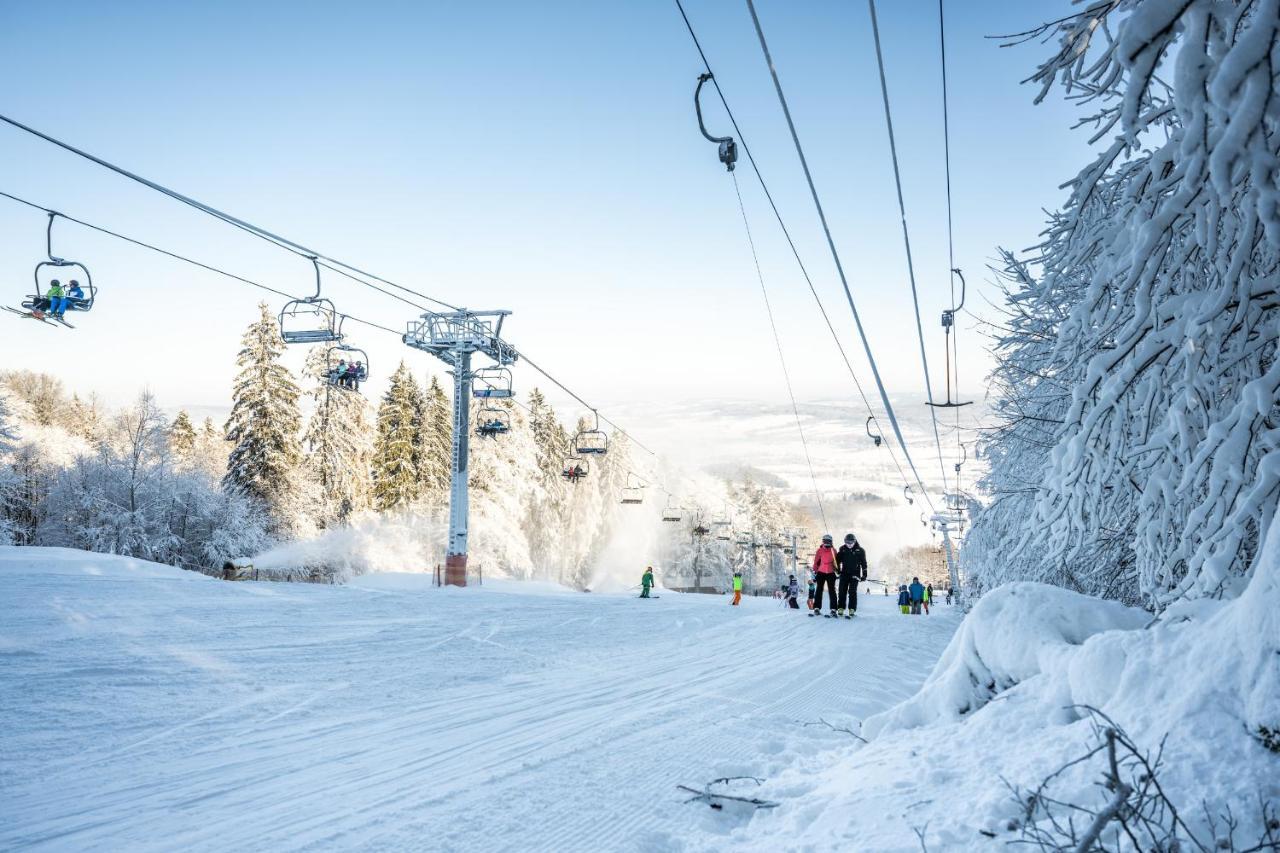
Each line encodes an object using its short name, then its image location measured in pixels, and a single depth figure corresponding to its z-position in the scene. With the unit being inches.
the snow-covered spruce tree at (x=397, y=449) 1784.0
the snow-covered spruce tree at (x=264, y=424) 1418.6
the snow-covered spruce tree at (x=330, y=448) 1557.6
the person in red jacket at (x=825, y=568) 609.9
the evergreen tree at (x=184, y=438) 1783.3
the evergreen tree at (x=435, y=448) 1803.6
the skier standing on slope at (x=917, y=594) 1126.4
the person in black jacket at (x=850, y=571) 577.9
